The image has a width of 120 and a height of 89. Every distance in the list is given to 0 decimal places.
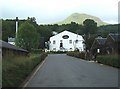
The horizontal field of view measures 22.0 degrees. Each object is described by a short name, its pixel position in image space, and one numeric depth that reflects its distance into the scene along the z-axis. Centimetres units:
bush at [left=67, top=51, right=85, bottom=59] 6916
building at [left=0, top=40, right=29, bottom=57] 2608
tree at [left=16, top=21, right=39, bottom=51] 7044
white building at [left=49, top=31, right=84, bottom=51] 14825
